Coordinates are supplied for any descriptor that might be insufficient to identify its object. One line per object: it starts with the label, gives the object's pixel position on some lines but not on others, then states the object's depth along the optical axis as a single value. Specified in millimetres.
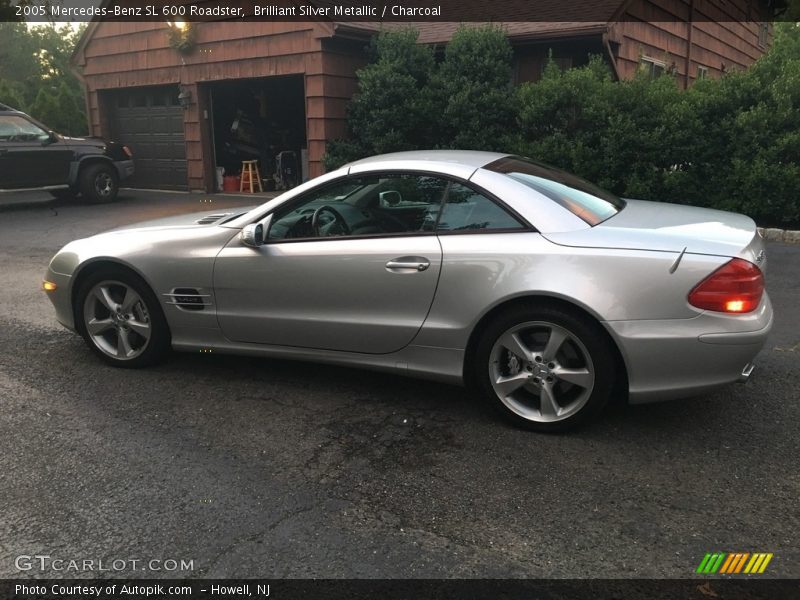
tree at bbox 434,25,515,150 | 10891
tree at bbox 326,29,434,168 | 11562
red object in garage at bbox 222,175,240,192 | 16172
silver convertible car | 3418
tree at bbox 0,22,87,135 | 20516
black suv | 13648
